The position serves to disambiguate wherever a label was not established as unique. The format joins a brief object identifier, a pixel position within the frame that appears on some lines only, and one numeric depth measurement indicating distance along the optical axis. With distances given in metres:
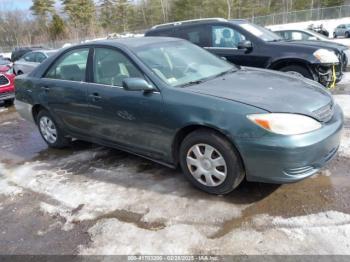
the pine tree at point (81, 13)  53.88
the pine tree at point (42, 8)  56.22
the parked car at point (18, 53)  22.16
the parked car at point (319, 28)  31.33
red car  9.12
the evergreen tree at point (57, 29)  46.31
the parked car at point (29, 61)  12.62
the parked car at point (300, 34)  11.96
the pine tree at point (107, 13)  63.41
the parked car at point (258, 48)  6.54
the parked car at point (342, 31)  30.70
